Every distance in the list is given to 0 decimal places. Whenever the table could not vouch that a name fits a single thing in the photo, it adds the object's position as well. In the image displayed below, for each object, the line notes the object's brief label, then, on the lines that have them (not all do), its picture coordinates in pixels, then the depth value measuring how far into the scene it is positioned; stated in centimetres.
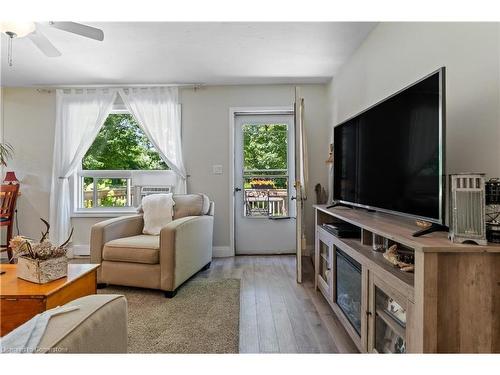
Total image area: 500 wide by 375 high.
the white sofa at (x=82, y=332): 58
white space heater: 98
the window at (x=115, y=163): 366
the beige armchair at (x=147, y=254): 227
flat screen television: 114
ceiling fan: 164
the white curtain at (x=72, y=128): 351
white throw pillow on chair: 284
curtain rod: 347
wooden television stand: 96
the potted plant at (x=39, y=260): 150
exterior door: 369
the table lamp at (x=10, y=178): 345
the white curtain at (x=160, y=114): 350
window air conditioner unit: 362
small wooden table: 132
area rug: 161
